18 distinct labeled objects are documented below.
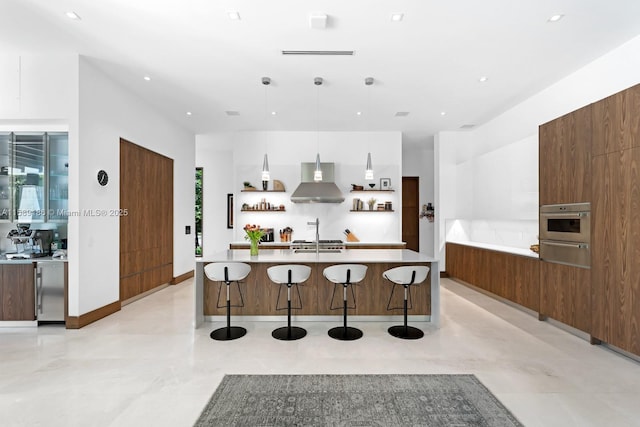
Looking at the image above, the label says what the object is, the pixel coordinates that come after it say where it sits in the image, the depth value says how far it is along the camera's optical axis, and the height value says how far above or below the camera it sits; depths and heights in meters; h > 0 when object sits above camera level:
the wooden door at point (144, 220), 4.71 -0.12
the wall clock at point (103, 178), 4.09 +0.46
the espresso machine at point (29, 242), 3.83 -0.37
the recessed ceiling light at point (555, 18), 2.89 +1.81
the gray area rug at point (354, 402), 2.10 -1.37
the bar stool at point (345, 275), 3.46 -0.69
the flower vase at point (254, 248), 4.03 -0.45
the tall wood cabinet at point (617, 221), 2.84 -0.07
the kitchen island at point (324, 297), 4.02 -1.07
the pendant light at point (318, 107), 4.19 +1.77
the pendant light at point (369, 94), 4.20 +1.76
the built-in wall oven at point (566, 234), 3.33 -0.23
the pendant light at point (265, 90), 4.19 +1.77
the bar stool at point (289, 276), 3.46 -0.69
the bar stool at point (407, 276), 3.45 -0.68
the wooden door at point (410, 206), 8.38 +0.20
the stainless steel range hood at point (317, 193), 5.90 +0.38
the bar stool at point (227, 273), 3.47 -0.67
